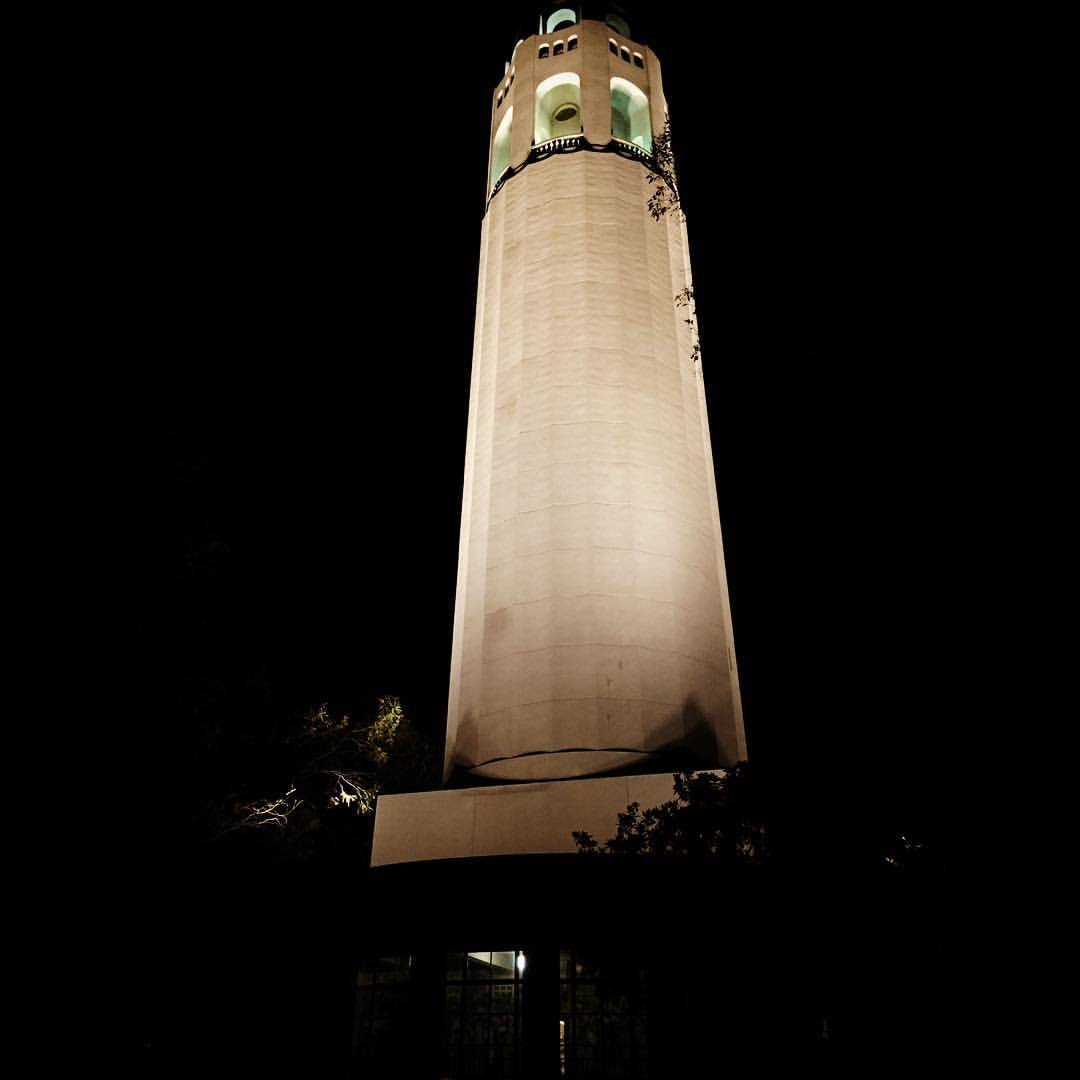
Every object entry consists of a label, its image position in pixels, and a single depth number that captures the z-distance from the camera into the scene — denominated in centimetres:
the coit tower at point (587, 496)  1873
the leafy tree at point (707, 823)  1140
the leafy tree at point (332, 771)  2217
